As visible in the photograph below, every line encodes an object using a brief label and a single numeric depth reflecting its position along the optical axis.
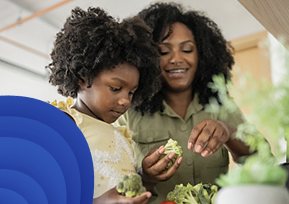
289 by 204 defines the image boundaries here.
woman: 1.17
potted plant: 0.37
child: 0.82
